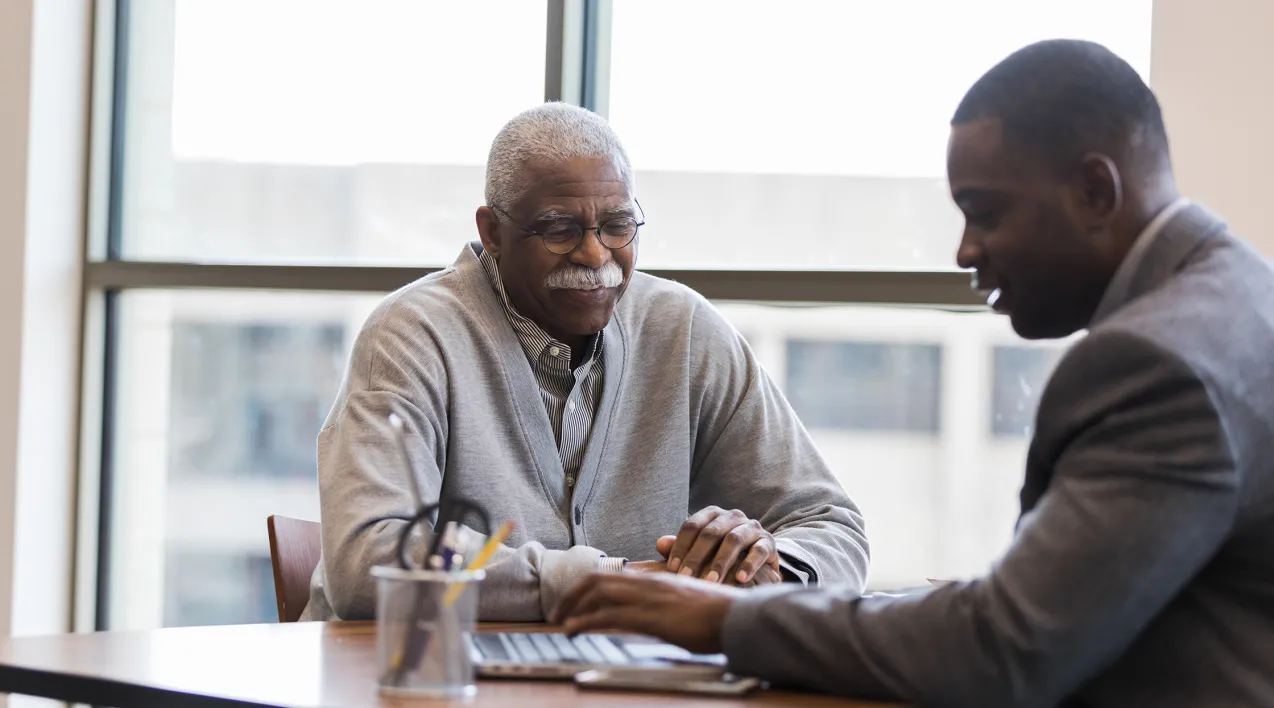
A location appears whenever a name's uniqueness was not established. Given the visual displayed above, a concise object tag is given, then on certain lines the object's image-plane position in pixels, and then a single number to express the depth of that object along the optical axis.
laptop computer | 2.33
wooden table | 2.24
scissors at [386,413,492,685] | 2.22
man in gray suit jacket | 2.15
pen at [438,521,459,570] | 2.31
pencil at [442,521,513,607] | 2.22
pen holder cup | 2.22
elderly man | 2.96
